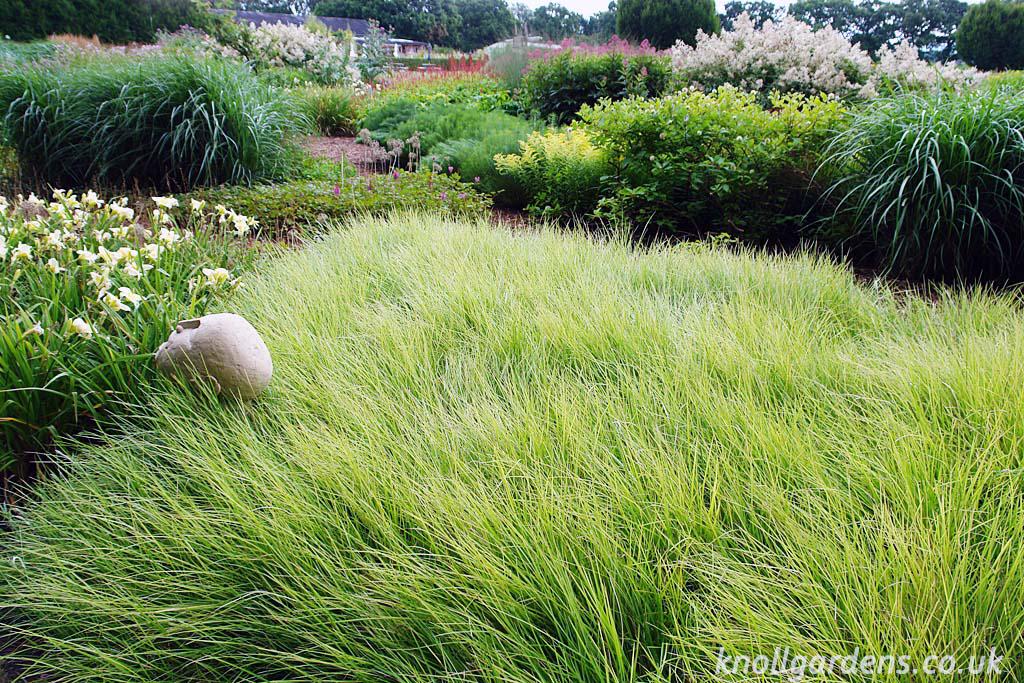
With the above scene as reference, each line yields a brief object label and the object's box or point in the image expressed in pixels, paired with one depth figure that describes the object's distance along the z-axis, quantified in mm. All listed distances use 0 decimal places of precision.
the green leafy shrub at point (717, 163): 4320
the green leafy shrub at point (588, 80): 8727
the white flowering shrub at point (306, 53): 12414
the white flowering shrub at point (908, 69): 5777
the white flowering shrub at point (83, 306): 1719
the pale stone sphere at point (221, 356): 1651
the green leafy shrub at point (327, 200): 4012
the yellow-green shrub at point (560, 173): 4949
